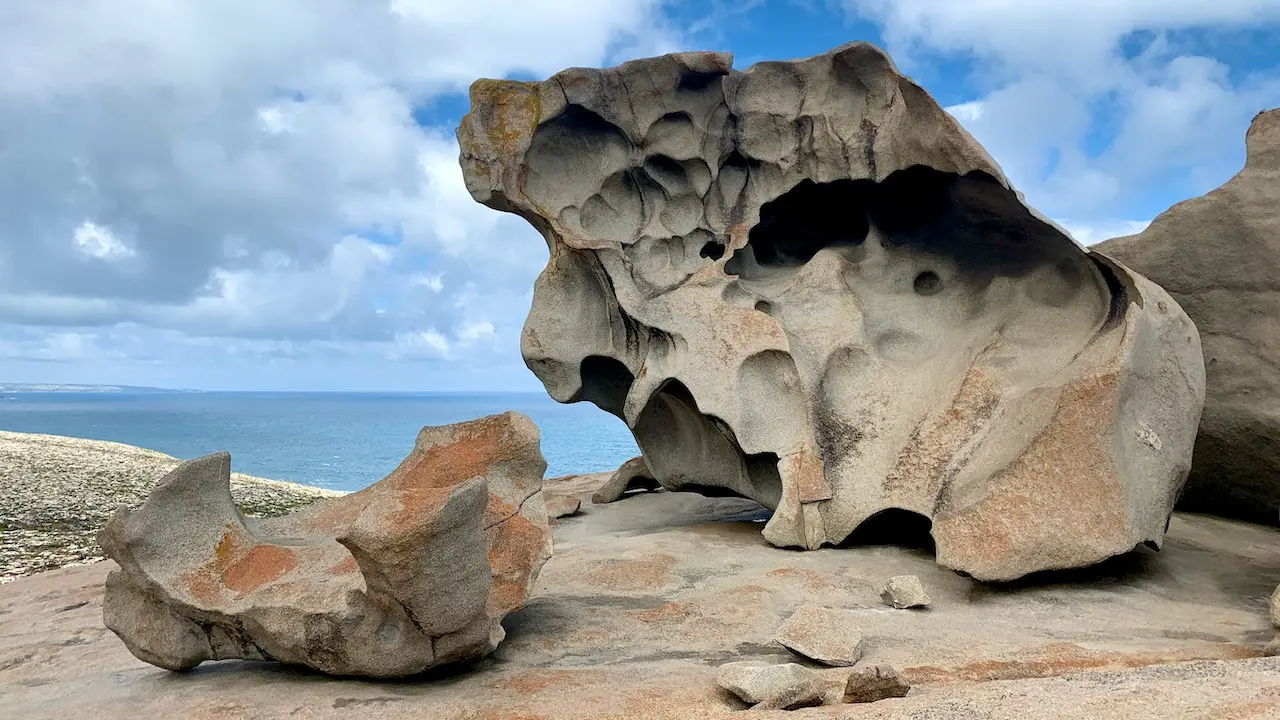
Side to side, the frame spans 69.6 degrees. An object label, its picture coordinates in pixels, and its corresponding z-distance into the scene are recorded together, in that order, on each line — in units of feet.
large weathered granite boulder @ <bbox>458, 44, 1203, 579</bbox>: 17.78
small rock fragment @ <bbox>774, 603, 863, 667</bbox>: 13.07
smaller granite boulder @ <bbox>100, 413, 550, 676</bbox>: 11.54
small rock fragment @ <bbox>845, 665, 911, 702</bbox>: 10.89
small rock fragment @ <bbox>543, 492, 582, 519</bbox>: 27.30
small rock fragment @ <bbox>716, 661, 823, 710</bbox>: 11.04
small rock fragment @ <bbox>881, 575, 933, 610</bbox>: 16.19
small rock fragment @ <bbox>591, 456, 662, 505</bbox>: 31.19
